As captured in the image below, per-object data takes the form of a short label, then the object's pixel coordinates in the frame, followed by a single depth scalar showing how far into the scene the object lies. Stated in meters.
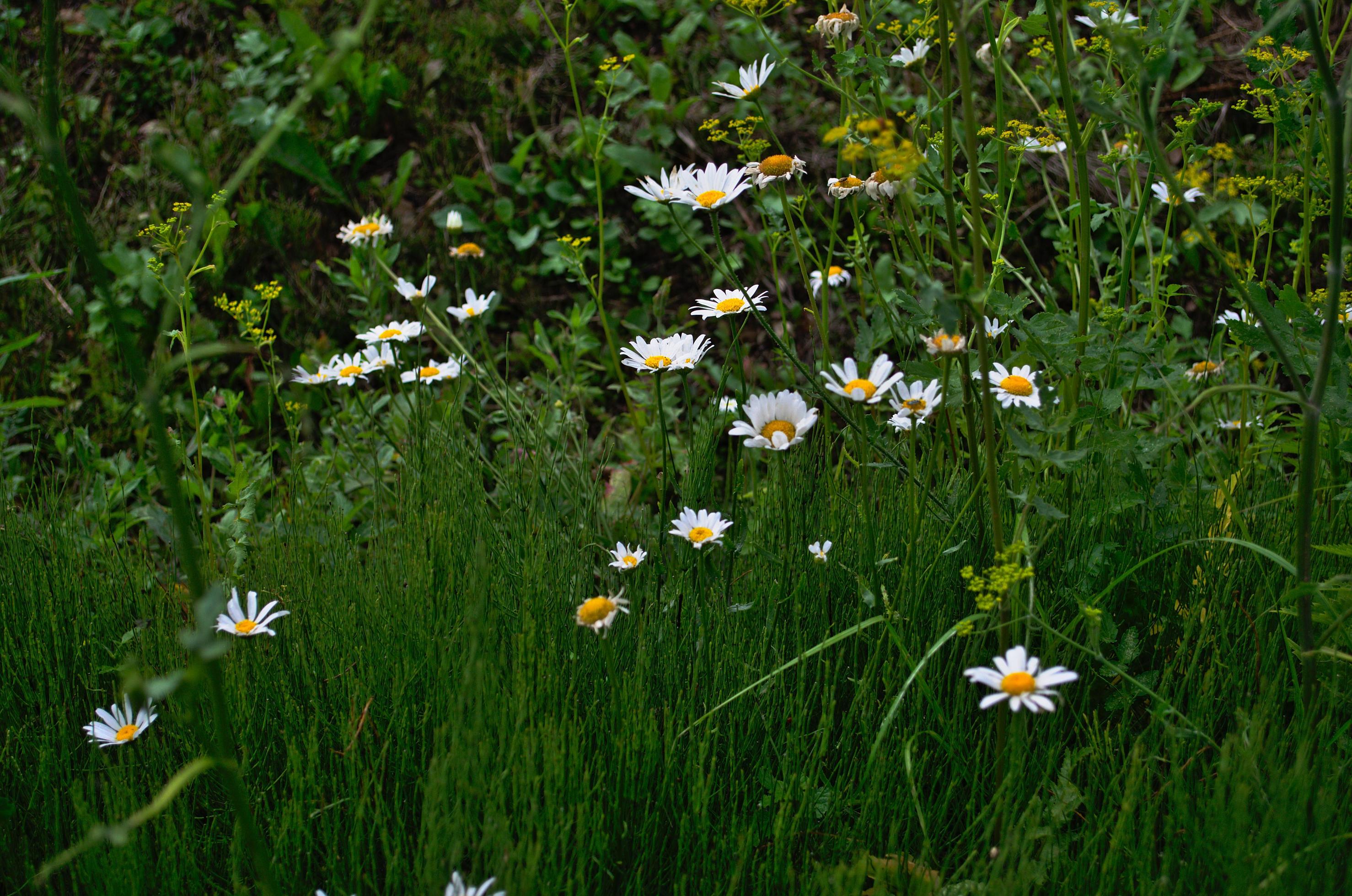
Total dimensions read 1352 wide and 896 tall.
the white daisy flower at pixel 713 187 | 1.37
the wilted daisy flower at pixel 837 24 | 1.40
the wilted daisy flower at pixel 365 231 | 2.07
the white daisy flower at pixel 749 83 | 1.39
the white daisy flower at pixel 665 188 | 1.41
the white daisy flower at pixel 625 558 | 1.34
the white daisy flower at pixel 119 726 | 1.16
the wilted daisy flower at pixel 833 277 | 1.81
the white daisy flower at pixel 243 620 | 1.23
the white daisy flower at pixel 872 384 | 1.21
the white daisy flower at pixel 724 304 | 1.46
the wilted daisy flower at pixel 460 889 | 0.85
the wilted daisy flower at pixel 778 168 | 1.48
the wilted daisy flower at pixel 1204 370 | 1.73
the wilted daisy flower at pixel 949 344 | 1.00
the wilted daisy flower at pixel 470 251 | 2.05
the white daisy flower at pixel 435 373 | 1.85
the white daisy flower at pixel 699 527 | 1.33
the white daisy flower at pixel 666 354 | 1.42
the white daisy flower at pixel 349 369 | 1.79
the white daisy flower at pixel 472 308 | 1.85
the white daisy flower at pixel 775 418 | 1.23
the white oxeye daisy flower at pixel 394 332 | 1.76
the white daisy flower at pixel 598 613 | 1.05
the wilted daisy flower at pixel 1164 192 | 1.73
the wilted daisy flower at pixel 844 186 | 1.47
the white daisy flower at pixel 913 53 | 1.43
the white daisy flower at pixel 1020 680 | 0.92
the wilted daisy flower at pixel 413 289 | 1.75
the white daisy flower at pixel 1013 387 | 1.29
